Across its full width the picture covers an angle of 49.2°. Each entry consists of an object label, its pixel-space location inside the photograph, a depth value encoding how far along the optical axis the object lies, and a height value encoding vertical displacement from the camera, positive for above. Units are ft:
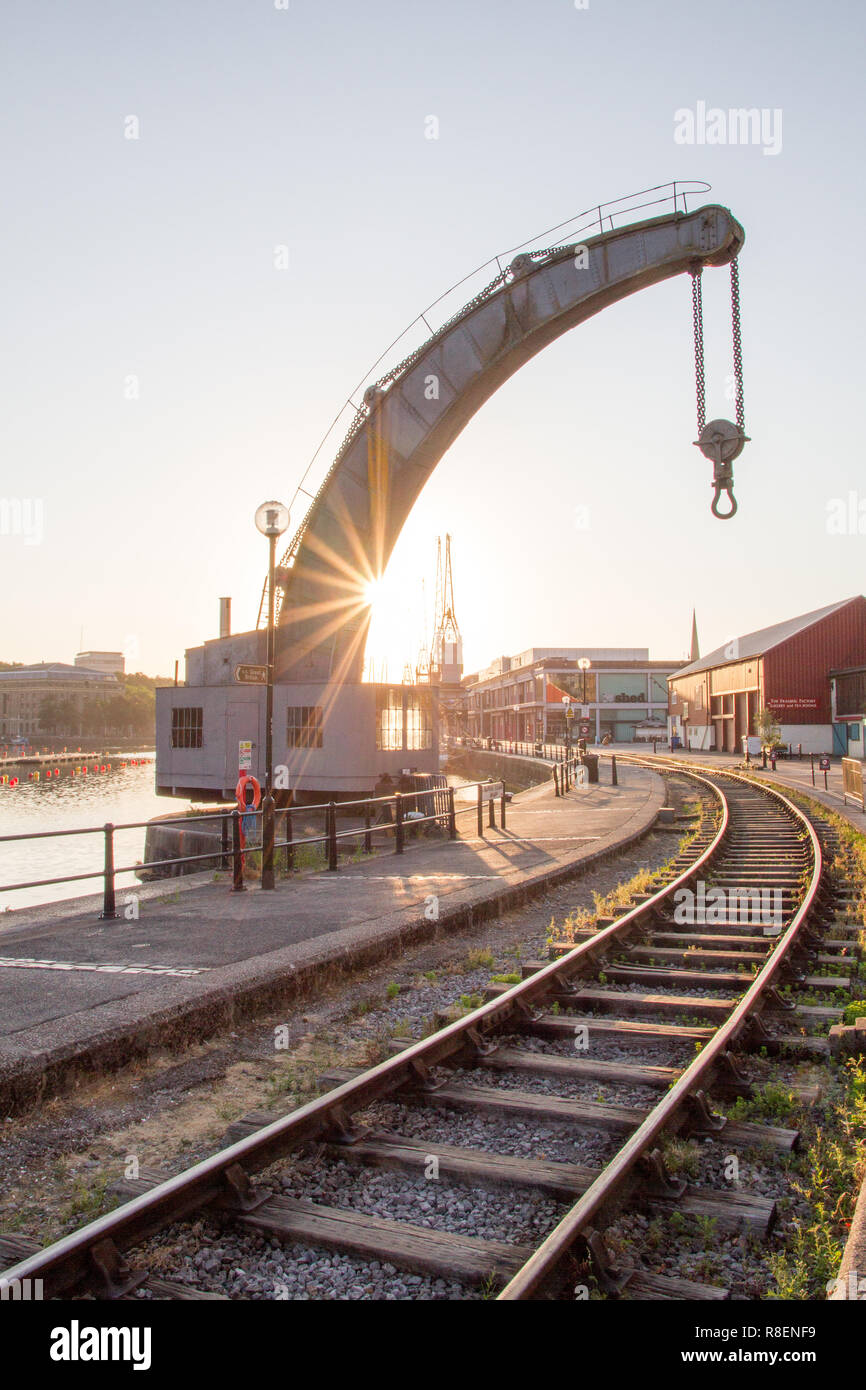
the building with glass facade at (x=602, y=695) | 304.30 +8.94
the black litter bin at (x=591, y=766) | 108.27 -5.06
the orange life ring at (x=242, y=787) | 47.06 -3.13
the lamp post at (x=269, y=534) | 38.93 +7.91
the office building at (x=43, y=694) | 504.02 +18.54
